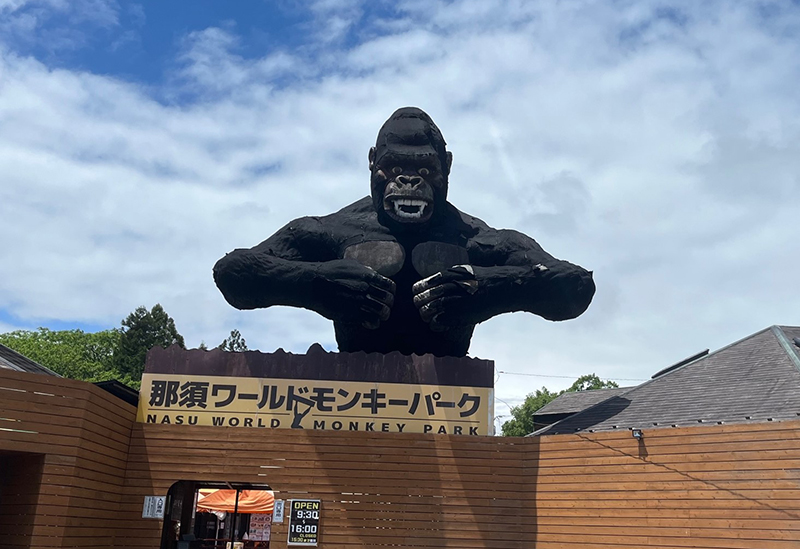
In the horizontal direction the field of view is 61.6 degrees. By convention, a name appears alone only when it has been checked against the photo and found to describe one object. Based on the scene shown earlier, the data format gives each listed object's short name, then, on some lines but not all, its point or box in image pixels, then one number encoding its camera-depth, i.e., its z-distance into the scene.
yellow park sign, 9.79
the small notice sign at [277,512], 9.03
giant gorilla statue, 10.04
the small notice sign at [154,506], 9.14
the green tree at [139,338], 37.38
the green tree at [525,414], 39.69
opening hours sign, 8.95
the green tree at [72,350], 35.91
